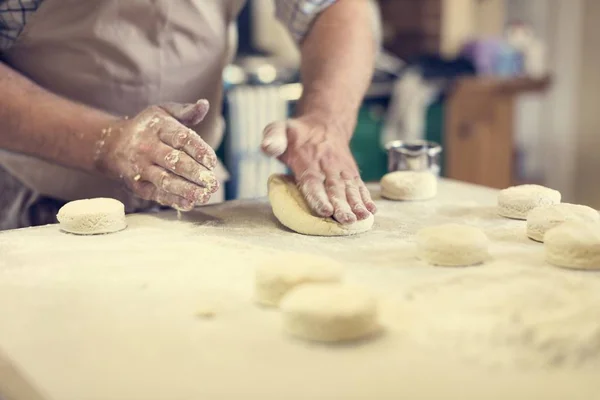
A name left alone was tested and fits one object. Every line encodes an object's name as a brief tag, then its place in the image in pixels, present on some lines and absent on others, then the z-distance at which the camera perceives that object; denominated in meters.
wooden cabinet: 3.38
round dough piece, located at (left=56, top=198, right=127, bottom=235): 1.18
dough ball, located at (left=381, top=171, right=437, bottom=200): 1.40
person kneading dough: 1.24
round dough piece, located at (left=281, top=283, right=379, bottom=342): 0.78
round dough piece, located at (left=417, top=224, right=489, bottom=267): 1.01
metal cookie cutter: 1.54
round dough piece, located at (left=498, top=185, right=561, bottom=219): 1.27
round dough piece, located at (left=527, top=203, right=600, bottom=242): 1.13
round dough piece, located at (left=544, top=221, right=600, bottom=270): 0.99
